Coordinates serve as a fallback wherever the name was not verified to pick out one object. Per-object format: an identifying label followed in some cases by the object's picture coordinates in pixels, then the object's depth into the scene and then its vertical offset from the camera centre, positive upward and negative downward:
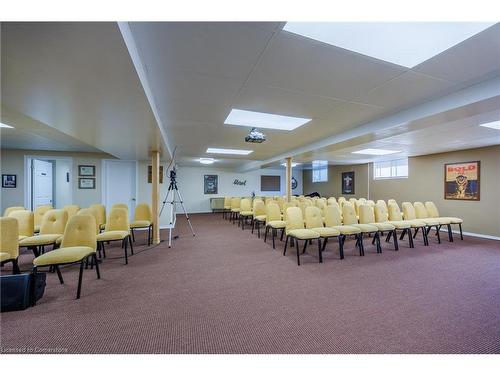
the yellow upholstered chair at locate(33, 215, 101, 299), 2.49 -0.69
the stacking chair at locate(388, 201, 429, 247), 4.58 -0.76
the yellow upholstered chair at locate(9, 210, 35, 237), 3.41 -0.56
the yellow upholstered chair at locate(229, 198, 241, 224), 8.16 -0.79
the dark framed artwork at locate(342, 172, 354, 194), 10.15 +0.19
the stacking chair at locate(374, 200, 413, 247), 4.45 -0.75
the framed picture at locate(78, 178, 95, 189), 6.45 +0.11
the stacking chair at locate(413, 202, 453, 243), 4.84 -0.76
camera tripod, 5.29 +0.18
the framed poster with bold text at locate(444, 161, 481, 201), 5.93 +0.18
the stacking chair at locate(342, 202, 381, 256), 4.41 -0.62
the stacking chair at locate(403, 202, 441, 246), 4.75 -0.76
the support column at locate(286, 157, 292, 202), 7.25 +0.25
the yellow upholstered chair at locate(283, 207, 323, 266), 3.81 -0.68
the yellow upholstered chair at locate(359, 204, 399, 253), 4.34 -0.69
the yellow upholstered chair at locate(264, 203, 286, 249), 4.80 -0.65
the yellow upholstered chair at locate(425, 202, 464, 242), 5.54 -0.63
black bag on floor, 2.11 -1.04
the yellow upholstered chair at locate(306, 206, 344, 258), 4.16 -0.63
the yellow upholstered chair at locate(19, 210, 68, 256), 3.11 -0.72
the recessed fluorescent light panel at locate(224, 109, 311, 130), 3.69 +1.20
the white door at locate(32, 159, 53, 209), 6.25 +0.13
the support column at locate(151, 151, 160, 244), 5.02 -0.20
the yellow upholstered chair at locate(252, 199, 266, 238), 5.96 -0.65
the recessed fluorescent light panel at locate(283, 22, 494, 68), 1.68 +1.23
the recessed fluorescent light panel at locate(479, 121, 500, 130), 3.74 +1.09
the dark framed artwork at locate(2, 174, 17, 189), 5.81 +0.15
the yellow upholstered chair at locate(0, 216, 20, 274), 2.48 -0.60
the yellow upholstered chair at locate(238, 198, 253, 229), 6.99 -0.73
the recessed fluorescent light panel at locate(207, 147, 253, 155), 6.44 +1.11
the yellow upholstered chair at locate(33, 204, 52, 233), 4.27 -0.53
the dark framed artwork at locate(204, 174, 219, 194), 11.48 +0.19
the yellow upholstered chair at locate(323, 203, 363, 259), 3.99 -0.66
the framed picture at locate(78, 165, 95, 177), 6.45 +0.49
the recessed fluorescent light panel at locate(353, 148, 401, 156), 6.44 +1.10
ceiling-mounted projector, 3.74 +0.85
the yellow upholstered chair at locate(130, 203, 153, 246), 5.11 -0.65
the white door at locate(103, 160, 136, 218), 6.70 +0.11
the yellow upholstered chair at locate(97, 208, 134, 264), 3.88 -0.64
